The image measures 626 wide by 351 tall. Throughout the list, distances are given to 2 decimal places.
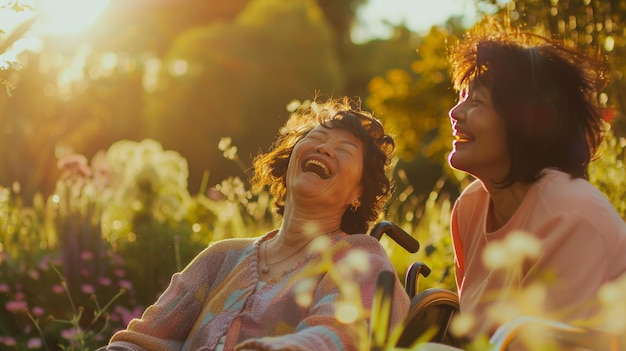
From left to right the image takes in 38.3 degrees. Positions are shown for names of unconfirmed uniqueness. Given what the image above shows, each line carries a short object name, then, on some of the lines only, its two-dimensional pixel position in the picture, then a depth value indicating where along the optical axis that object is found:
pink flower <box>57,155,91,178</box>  6.28
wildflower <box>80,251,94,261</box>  5.24
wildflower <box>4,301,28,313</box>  4.95
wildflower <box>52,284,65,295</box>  5.03
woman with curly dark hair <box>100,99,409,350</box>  2.60
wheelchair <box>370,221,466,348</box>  2.55
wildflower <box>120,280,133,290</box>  4.97
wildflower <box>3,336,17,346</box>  4.71
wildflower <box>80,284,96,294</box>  5.01
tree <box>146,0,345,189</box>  20.78
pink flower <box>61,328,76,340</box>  4.34
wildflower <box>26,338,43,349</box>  4.62
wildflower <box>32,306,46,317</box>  4.86
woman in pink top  2.44
